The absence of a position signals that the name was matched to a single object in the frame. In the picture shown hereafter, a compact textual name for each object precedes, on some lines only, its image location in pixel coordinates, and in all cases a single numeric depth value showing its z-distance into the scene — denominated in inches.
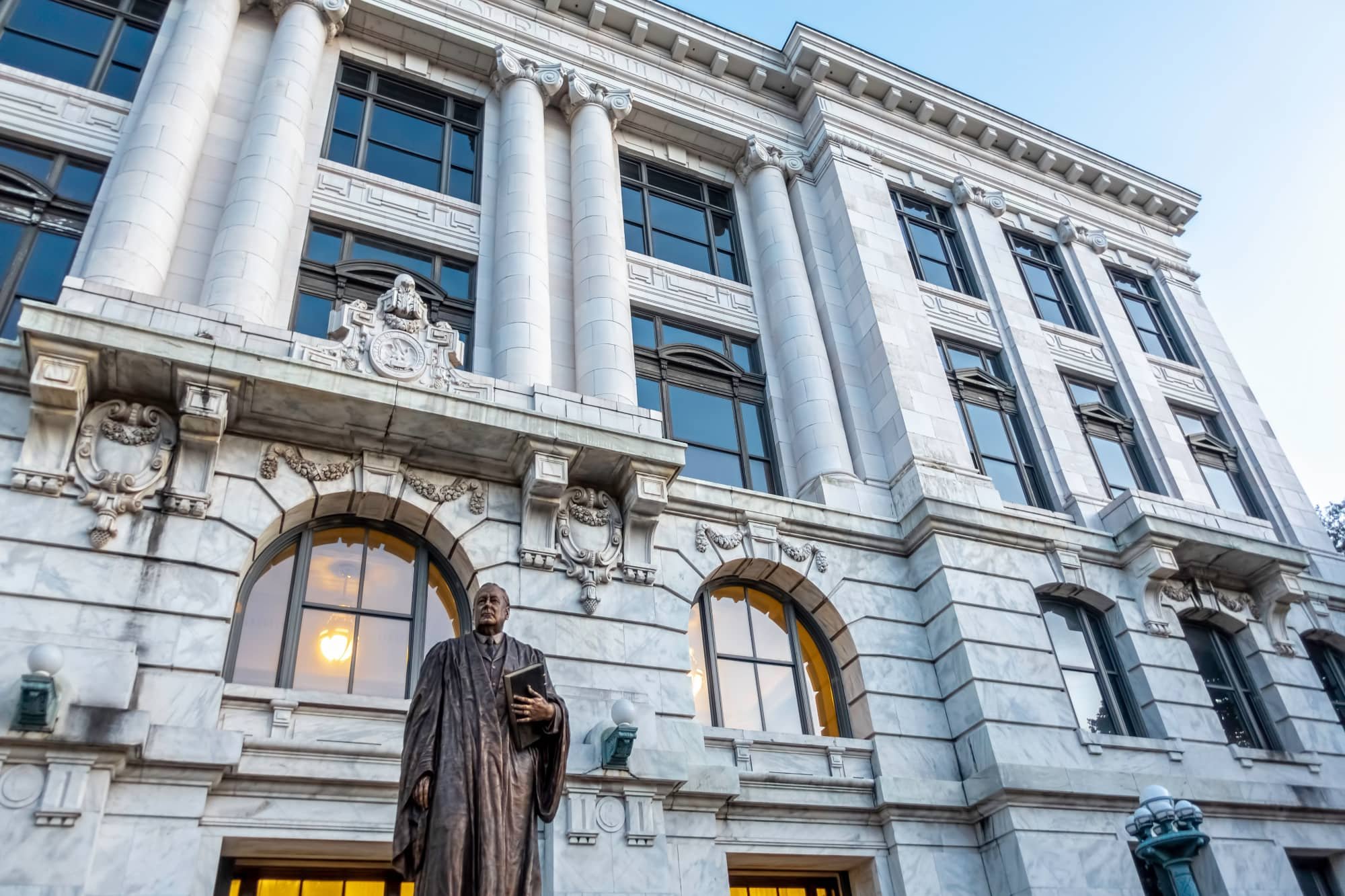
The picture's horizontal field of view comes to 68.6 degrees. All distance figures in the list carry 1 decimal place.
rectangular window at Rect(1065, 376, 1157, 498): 763.4
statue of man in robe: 240.1
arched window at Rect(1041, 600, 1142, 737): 587.0
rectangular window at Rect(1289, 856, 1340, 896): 578.2
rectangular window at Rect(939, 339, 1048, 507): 709.3
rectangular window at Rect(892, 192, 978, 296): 826.2
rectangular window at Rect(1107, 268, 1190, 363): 932.0
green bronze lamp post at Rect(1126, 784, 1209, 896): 375.6
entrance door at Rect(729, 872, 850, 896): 487.8
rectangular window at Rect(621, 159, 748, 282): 749.3
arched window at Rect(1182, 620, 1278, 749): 631.8
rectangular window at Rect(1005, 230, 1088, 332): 876.6
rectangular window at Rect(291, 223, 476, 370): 573.3
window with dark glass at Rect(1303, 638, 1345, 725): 700.0
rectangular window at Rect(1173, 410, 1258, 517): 815.7
